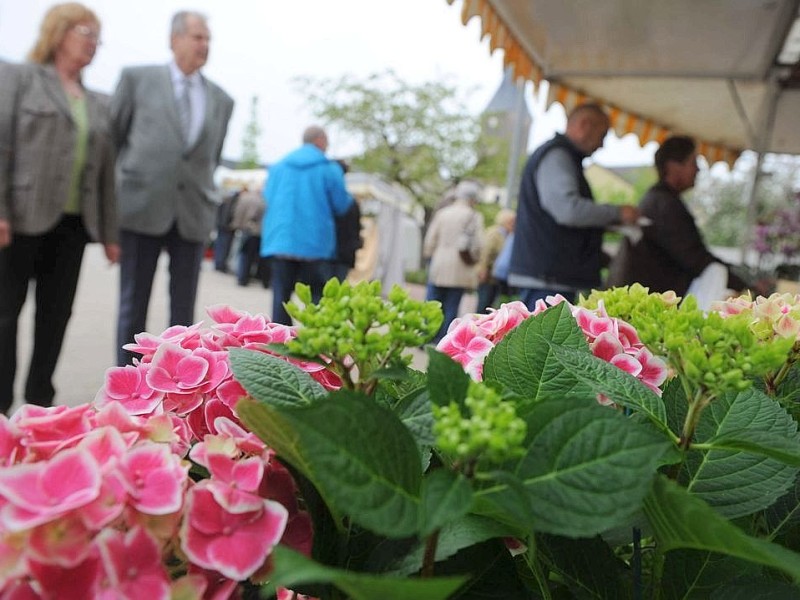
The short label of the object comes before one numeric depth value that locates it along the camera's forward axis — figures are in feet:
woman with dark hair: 11.90
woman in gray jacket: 10.22
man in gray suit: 11.58
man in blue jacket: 17.46
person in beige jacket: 23.07
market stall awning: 14.76
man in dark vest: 11.55
